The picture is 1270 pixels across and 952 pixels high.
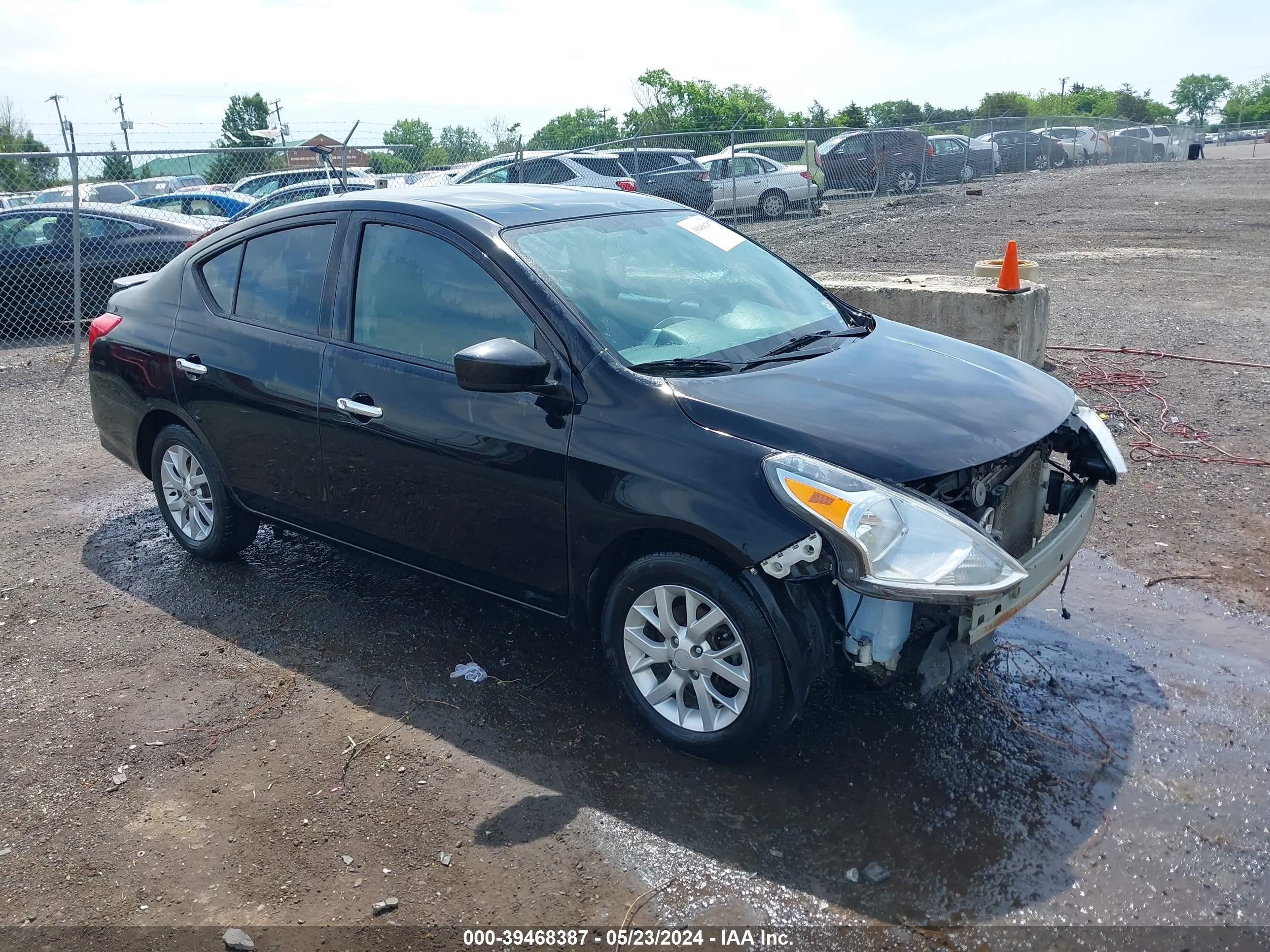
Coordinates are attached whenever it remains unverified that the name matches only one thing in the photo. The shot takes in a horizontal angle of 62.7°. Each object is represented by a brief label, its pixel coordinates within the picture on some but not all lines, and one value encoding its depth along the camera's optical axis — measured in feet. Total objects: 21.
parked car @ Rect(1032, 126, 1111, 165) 120.67
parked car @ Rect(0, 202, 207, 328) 39.06
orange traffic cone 24.45
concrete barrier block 24.89
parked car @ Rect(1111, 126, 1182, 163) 143.43
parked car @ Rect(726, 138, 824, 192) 66.69
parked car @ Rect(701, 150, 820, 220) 63.87
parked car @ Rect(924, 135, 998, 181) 90.79
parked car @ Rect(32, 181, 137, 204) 52.31
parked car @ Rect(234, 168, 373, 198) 65.57
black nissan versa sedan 10.41
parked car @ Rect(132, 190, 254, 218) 56.65
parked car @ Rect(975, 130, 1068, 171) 104.58
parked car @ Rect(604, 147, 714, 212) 55.62
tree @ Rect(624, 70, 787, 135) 193.06
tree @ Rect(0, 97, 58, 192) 42.63
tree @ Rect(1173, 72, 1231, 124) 483.51
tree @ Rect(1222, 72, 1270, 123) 346.74
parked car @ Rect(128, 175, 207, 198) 60.49
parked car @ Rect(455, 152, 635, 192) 51.08
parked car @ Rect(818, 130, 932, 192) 80.23
